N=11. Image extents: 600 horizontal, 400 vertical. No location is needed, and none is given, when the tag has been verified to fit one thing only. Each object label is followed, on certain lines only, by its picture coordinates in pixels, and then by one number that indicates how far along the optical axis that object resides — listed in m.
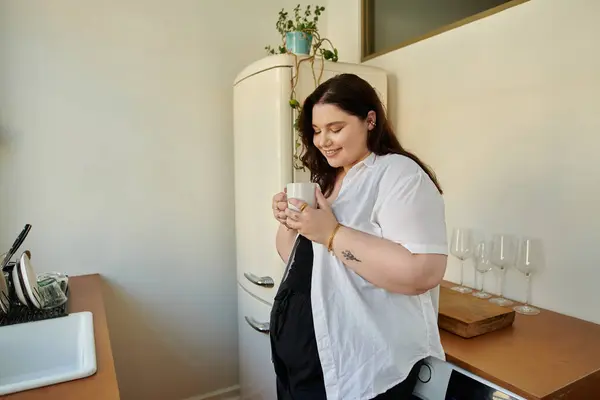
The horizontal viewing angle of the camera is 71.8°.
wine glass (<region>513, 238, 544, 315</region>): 1.39
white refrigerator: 1.62
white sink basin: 1.22
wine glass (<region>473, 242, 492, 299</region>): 1.50
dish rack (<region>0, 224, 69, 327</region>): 1.29
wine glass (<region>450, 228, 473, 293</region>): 1.57
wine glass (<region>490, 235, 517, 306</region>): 1.44
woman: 0.85
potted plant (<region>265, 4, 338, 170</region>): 1.62
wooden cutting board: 1.16
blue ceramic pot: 1.71
